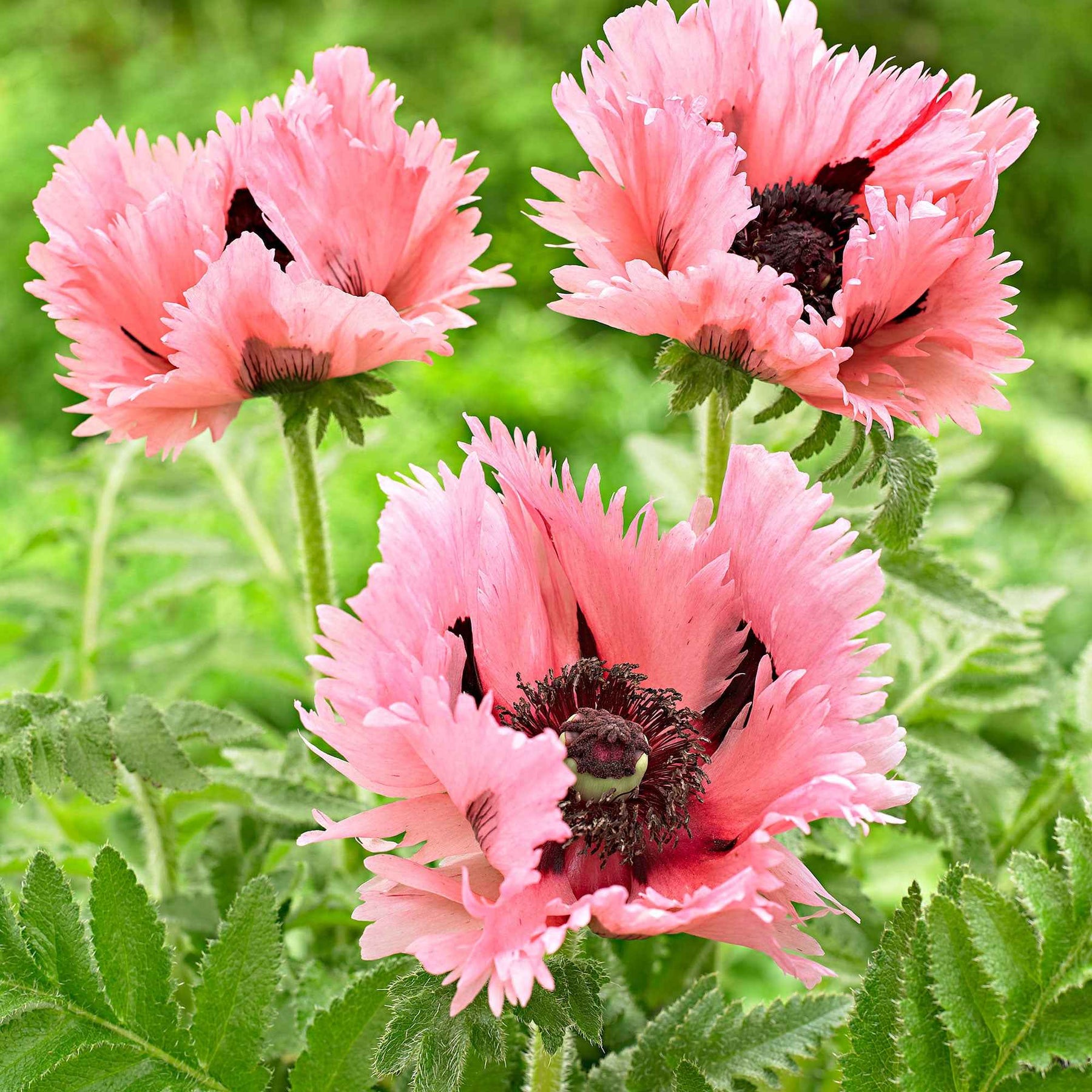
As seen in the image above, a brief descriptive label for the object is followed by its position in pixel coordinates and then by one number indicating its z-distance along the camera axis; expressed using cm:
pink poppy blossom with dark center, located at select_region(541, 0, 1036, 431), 57
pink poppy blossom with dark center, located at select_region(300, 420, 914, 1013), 52
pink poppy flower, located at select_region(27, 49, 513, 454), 60
